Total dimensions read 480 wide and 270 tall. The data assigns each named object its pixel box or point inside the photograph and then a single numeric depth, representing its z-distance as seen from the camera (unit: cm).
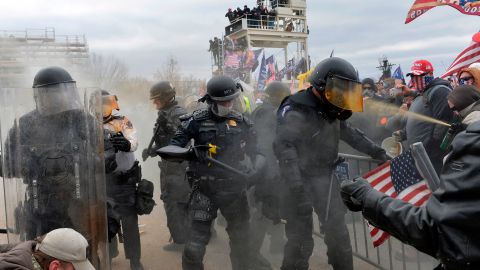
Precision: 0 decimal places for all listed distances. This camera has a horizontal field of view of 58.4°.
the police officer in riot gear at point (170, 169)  548
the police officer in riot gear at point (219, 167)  403
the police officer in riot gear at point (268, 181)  500
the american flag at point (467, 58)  564
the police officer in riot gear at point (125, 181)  470
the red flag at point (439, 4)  584
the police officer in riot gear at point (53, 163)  295
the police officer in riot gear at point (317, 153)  398
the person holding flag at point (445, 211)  157
